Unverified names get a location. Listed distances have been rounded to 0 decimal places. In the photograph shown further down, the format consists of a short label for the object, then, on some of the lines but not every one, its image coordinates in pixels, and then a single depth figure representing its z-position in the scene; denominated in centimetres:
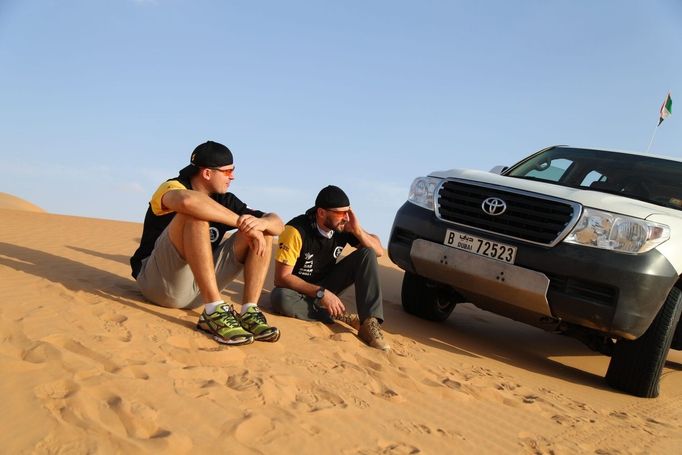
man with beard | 474
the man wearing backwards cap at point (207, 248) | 377
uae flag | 951
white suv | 416
